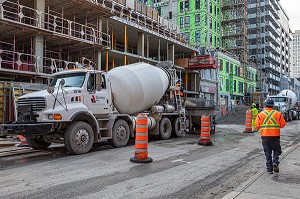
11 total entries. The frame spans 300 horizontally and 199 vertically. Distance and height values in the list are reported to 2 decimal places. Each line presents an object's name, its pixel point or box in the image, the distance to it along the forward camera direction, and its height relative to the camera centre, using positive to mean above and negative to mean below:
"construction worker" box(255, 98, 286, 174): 7.34 -0.76
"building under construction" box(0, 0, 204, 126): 20.38 +5.29
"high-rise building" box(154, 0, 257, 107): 56.56 +14.32
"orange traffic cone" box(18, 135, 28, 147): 12.36 -1.56
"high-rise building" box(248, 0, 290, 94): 81.56 +18.21
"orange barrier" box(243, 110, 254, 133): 19.42 -1.36
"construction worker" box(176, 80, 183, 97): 16.75 +0.83
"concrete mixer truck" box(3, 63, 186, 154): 9.83 -0.15
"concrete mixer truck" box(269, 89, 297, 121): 33.71 -0.01
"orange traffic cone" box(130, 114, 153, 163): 8.70 -1.08
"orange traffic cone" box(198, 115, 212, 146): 12.30 -1.18
